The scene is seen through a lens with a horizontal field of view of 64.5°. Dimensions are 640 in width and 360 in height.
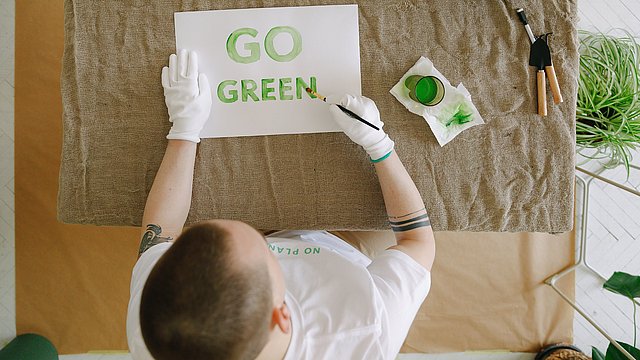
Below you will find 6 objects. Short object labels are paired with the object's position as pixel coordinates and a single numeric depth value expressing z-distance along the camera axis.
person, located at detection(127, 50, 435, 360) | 0.59
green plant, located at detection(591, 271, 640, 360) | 1.09
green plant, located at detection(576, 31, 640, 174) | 1.18
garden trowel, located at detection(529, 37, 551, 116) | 0.93
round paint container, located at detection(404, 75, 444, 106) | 0.93
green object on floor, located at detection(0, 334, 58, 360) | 1.30
